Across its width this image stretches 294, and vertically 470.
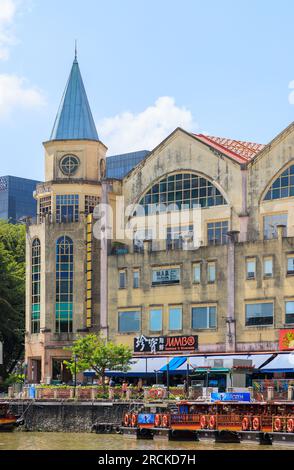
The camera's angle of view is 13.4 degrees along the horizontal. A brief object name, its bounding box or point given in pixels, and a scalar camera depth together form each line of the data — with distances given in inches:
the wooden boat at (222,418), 2970.0
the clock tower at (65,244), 4554.6
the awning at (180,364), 3880.4
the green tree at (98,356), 4067.4
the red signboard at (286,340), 3934.1
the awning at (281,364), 3853.3
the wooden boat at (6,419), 3705.7
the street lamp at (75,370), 4102.9
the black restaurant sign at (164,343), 4192.9
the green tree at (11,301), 4953.3
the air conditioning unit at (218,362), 3841.8
